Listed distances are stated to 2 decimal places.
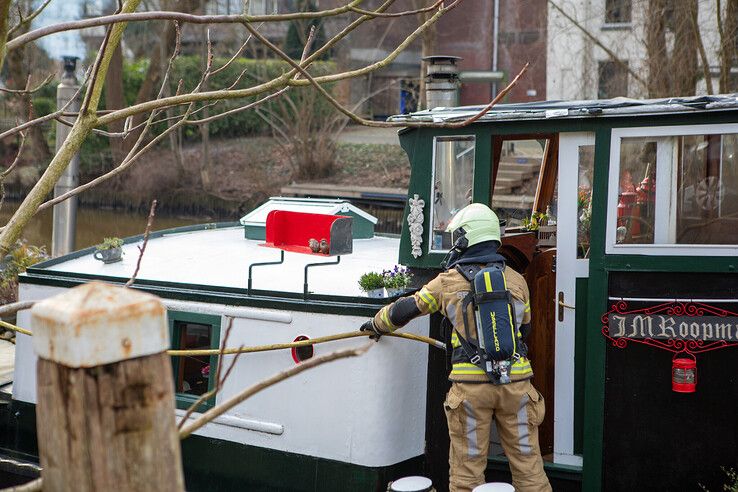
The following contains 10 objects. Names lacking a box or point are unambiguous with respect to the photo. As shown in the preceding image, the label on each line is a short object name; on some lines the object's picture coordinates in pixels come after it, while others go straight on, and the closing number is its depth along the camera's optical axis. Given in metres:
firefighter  9.35
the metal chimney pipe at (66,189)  18.56
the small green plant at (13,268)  19.16
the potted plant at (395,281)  10.45
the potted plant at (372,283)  10.41
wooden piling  3.42
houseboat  9.50
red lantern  9.40
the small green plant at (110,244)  12.90
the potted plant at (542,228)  12.22
